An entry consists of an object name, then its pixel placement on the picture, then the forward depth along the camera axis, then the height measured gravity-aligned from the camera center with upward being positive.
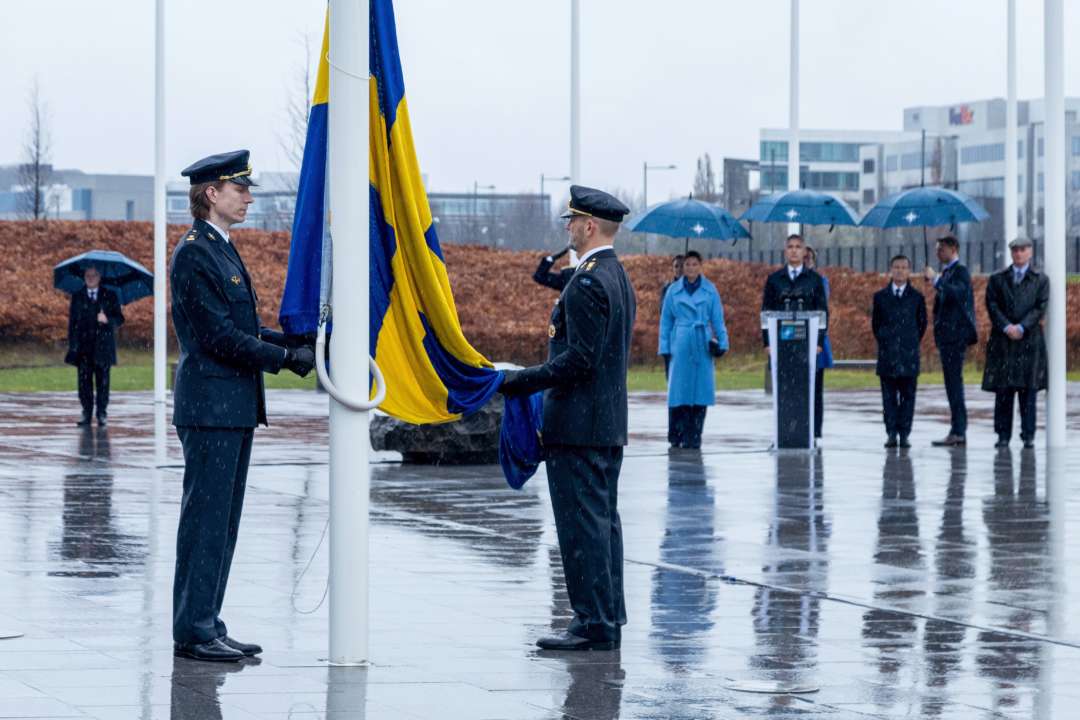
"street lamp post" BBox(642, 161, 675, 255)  95.05 +7.33
